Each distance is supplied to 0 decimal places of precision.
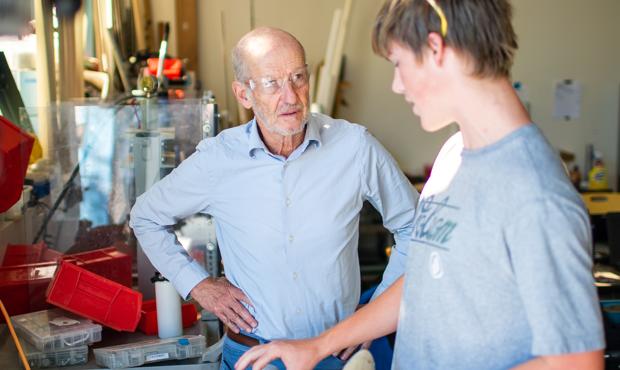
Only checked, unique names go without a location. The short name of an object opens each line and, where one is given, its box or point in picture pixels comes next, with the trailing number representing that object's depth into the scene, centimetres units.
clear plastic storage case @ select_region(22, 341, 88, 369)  219
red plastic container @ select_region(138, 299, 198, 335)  246
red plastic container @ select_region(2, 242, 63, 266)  256
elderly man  195
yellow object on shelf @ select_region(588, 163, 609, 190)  585
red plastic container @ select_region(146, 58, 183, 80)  432
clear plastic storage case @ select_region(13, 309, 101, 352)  221
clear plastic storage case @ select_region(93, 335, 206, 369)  221
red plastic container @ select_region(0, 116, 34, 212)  213
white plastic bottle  238
